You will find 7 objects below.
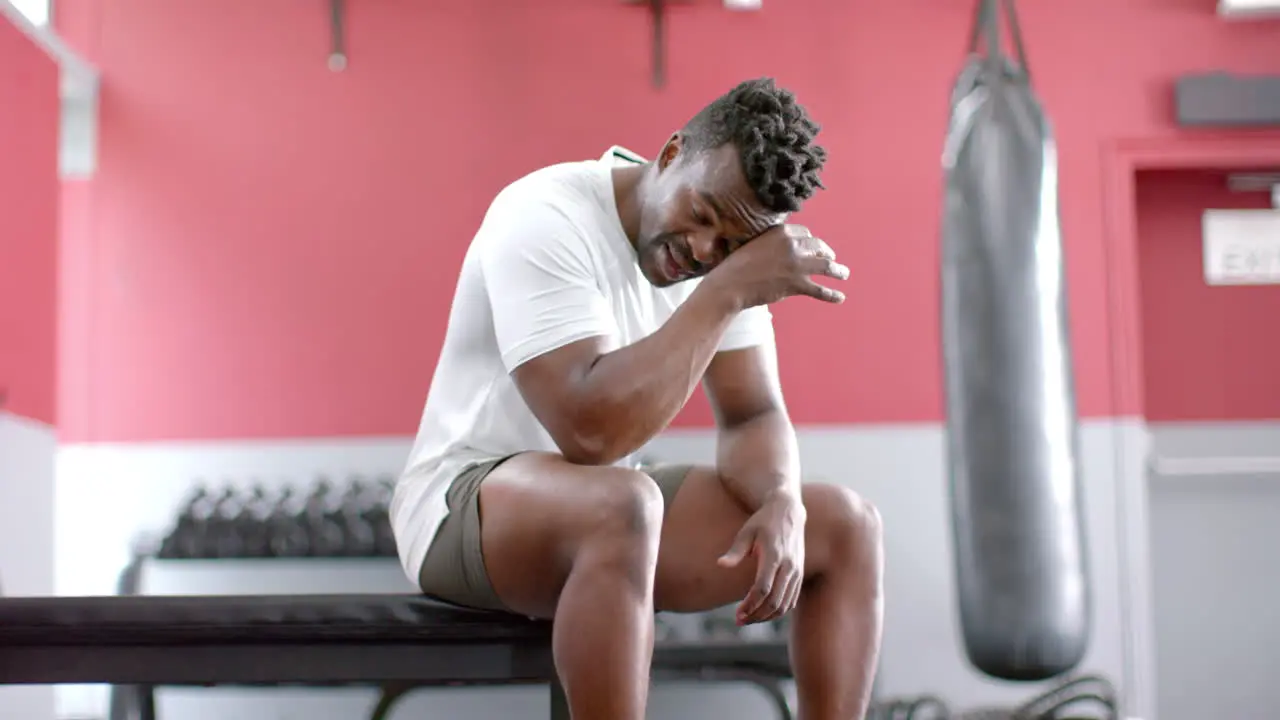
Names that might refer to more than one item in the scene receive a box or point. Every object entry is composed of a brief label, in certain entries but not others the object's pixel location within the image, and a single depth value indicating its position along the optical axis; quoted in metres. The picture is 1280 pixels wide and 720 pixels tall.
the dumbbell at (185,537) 3.37
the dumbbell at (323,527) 3.36
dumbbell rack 3.36
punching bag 2.52
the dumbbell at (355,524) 3.35
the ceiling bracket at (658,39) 3.84
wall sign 3.92
